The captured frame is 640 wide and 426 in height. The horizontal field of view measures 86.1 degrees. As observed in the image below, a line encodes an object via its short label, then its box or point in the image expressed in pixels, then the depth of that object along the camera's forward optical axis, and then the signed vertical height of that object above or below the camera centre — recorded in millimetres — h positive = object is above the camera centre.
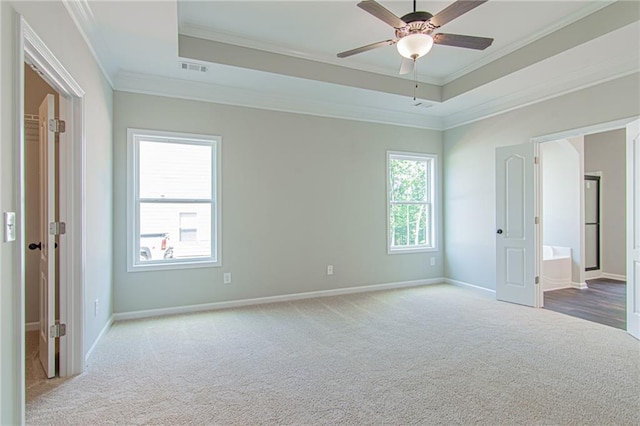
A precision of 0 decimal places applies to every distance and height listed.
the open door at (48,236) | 2605 -190
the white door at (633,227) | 3471 -176
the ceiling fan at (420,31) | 2389 +1400
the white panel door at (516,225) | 4551 -205
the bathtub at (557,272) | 5598 -1017
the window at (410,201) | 5734 +161
